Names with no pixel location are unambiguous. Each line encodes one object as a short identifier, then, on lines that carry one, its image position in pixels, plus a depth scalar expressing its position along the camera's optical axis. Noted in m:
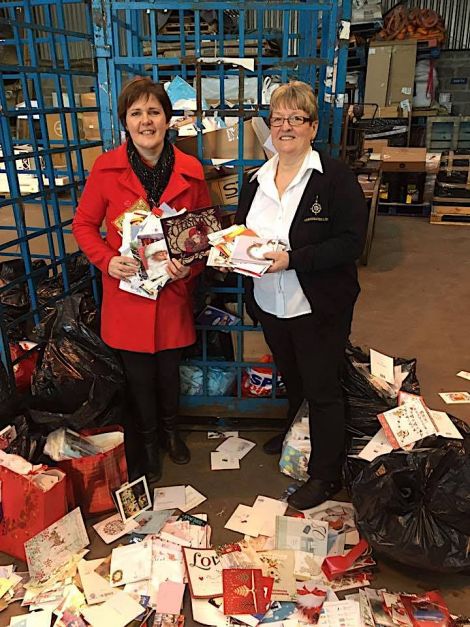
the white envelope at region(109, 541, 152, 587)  1.74
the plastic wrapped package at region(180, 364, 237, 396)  2.51
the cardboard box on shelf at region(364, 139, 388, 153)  6.67
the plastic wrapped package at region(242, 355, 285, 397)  2.49
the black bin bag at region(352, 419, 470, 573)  1.63
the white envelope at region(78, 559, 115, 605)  1.67
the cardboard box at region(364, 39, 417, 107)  7.77
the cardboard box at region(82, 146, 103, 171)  5.41
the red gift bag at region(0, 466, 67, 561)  1.77
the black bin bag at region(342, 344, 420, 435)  2.11
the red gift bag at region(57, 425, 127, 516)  1.95
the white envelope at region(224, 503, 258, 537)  1.96
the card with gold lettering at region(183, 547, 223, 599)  1.69
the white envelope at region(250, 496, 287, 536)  1.97
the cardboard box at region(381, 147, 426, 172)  6.04
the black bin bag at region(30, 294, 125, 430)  2.00
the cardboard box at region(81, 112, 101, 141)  5.21
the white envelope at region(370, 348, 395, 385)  2.31
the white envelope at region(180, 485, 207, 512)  2.08
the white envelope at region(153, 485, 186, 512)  2.08
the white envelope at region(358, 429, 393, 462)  1.98
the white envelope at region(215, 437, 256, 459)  2.39
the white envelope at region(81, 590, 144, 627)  1.60
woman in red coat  1.82
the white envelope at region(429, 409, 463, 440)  1.97
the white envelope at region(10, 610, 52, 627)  1.59
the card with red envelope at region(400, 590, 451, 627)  1.57
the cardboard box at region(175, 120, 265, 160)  2.18
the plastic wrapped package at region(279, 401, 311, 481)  2.15
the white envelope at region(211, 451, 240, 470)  2.31
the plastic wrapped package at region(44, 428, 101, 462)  1.93
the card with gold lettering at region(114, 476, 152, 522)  1.99
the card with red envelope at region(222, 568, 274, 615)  1.63
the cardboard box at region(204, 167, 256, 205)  2.23
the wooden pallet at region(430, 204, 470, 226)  6.27
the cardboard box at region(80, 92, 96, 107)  5.72
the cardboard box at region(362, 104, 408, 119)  7.80
